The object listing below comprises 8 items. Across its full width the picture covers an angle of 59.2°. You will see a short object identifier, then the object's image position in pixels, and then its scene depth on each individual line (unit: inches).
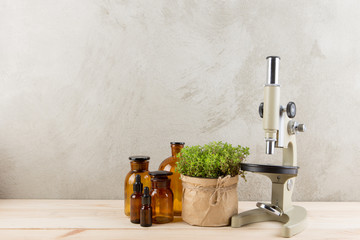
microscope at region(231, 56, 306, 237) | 38.5
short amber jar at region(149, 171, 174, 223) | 40.3
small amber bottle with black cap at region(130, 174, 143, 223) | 39.8
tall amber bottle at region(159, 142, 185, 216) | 44.5
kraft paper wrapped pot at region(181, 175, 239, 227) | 38.6
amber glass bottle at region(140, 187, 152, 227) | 38.5
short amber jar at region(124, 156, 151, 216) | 42.9
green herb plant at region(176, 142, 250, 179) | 39.0
